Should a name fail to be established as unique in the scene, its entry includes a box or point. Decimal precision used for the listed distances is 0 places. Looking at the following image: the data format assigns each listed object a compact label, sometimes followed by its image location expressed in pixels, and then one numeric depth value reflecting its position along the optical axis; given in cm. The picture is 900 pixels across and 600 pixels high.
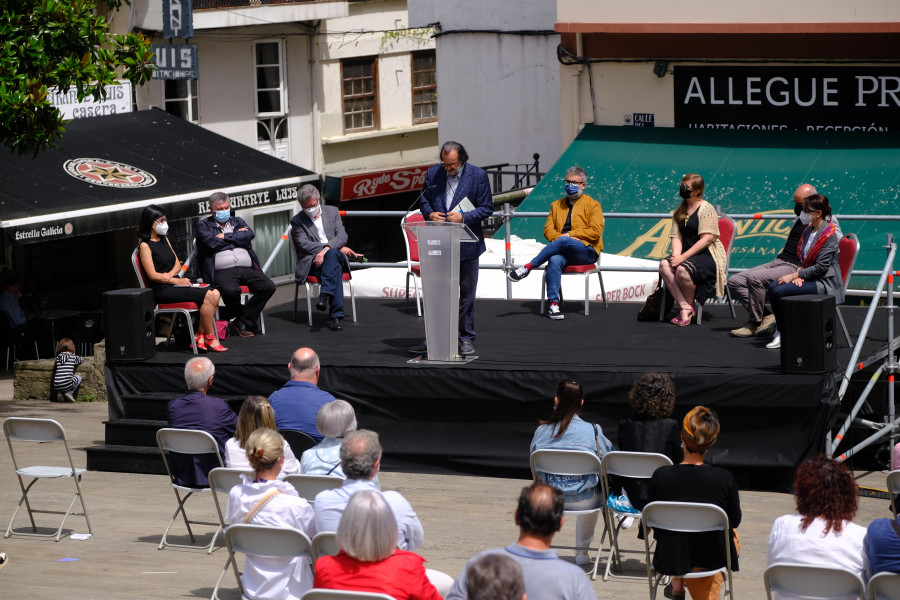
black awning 2574
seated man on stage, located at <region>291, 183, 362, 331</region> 1760
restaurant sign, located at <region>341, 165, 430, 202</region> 4110
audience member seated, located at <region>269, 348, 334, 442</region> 1292
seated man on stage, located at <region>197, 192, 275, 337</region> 1695
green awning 2409
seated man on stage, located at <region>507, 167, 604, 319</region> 1767
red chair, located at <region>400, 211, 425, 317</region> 1878
